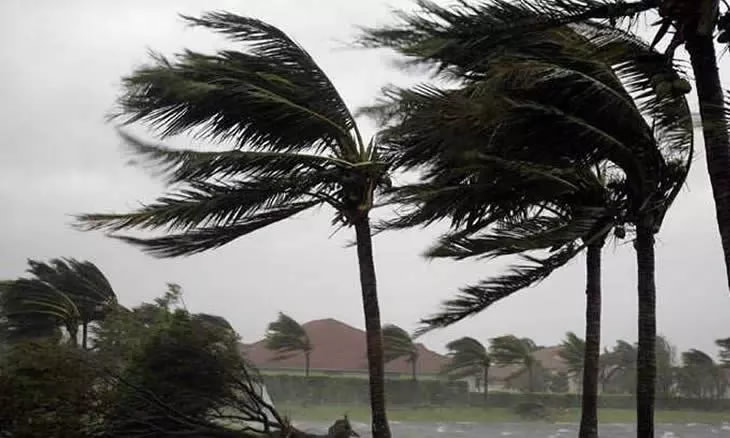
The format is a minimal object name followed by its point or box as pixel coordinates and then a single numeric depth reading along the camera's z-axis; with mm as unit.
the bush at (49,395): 12398
